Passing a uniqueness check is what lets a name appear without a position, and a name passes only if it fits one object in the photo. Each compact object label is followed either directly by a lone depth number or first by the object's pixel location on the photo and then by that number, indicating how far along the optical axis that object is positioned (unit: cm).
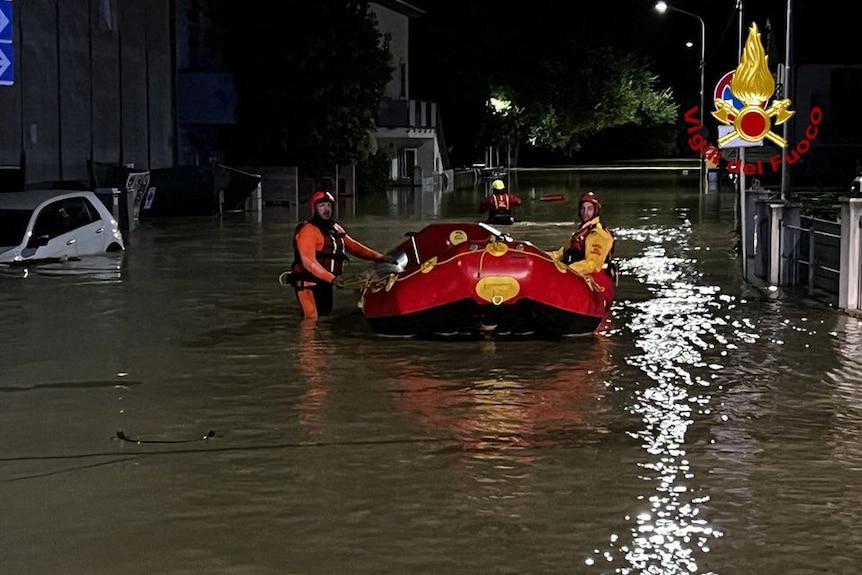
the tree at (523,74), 7550
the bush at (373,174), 5475
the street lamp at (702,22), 6168
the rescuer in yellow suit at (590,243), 1526
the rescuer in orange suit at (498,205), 3177
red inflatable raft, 1388
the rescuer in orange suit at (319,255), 1584
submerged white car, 2236
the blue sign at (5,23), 1662
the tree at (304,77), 4388
